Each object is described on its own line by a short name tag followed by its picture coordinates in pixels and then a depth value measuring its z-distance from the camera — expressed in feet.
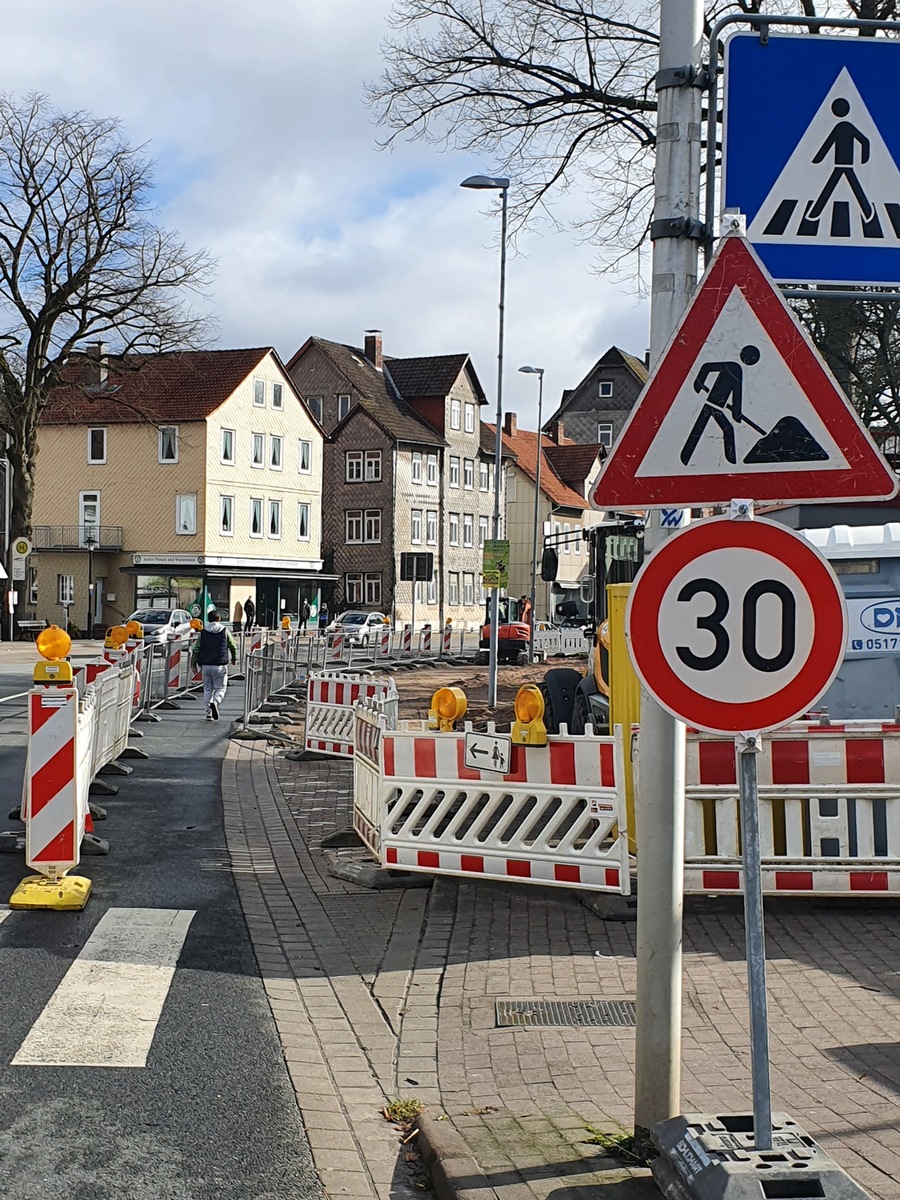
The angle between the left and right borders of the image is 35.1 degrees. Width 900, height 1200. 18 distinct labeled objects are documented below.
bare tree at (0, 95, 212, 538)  158.71
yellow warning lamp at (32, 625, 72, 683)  30.32
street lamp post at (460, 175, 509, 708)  81.97
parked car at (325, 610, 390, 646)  180.86
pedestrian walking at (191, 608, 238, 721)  73.20
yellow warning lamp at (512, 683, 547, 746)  29.12
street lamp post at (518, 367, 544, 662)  169.99
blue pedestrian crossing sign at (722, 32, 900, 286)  16.65
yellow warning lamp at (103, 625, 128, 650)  70.23
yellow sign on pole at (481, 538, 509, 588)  89.04
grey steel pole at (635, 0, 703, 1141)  15.60
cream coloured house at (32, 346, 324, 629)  209.15
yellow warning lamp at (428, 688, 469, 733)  30.73
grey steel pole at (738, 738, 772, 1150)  12.95
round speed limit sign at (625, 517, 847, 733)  12.76
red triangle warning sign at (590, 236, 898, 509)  13.26
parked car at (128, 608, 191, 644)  148.66
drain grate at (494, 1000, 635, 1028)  21.35
